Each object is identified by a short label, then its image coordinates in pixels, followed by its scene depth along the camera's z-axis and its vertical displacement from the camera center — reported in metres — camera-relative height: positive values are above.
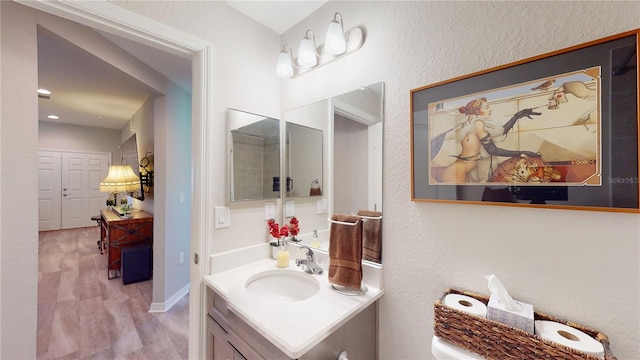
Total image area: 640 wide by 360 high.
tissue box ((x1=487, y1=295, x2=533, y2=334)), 0.71 -0.43
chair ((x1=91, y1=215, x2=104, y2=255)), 4.27 -1.23
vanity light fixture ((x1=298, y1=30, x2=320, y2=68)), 1.40 +0.77
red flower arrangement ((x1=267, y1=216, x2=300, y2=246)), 1.47 -0.32
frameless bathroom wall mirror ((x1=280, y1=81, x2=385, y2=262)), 1.19 +0.27
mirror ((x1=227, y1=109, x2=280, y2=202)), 1.44 +0.15
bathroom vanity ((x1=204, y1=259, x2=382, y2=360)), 0.86 -0.57
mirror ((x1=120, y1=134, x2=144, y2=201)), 3.77 +0.46
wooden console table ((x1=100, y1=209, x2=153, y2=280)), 3.14 -0.76
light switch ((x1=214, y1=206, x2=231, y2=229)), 1.36 -0.23
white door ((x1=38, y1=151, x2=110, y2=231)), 5.34 -0.22
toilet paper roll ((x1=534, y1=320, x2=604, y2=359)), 0.63 -0.46
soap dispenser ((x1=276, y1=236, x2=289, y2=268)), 1.44 -0.49
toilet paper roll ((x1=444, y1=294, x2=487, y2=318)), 0.81 -0.45
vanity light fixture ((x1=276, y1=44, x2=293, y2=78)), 1.55 +0.76
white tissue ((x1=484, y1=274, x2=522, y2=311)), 0.76 -0.38
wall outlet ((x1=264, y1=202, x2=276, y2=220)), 1.63 -0.22
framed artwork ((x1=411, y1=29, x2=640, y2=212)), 0.68 +0.16
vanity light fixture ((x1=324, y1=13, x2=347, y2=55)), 1.26 +0.77
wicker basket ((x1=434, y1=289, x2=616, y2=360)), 0.65 -0.49
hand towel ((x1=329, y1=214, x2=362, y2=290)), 1.13 -0.37
